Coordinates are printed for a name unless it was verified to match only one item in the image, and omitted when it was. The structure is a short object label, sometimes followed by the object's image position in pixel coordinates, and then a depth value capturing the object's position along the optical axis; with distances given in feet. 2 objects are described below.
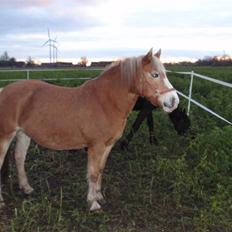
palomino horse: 10.89
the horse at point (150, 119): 17.98
